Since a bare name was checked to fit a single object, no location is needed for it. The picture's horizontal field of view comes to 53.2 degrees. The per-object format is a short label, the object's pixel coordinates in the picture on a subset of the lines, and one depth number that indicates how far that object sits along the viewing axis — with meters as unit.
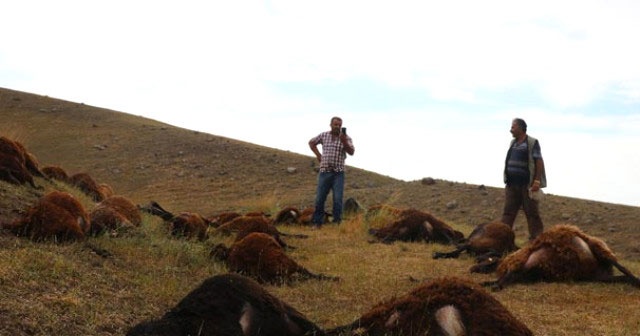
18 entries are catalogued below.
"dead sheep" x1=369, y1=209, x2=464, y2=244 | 9.24
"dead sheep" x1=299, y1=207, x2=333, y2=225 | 11.55
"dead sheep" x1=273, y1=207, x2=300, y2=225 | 11.62
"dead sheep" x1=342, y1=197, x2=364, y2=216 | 13.17
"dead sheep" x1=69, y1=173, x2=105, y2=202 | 10.69
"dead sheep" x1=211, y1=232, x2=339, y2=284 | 5.60
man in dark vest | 8.75
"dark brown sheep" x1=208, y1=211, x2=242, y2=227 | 9.60
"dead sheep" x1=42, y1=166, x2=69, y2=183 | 10.54
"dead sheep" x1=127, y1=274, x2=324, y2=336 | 3.10
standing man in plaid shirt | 10.82
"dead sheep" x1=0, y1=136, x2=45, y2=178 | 8.09
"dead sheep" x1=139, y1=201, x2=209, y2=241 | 7.53
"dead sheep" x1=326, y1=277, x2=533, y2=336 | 3.25
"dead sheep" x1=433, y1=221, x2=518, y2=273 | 7.82
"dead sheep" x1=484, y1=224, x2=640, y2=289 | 5.99
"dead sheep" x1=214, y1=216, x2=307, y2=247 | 7.54
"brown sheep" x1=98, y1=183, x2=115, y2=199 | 11.12
